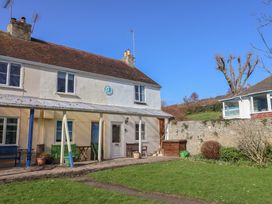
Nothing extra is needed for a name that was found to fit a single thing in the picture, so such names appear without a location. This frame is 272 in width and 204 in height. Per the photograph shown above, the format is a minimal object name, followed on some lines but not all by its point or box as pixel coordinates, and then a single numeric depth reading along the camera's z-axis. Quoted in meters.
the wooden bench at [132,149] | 15.75
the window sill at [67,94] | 12.94
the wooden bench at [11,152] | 10.79
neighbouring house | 21.02
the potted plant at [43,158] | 10.78
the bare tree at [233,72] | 29.21
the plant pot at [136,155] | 14.28
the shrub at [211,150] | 13.94
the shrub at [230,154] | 12.88
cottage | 11.52
